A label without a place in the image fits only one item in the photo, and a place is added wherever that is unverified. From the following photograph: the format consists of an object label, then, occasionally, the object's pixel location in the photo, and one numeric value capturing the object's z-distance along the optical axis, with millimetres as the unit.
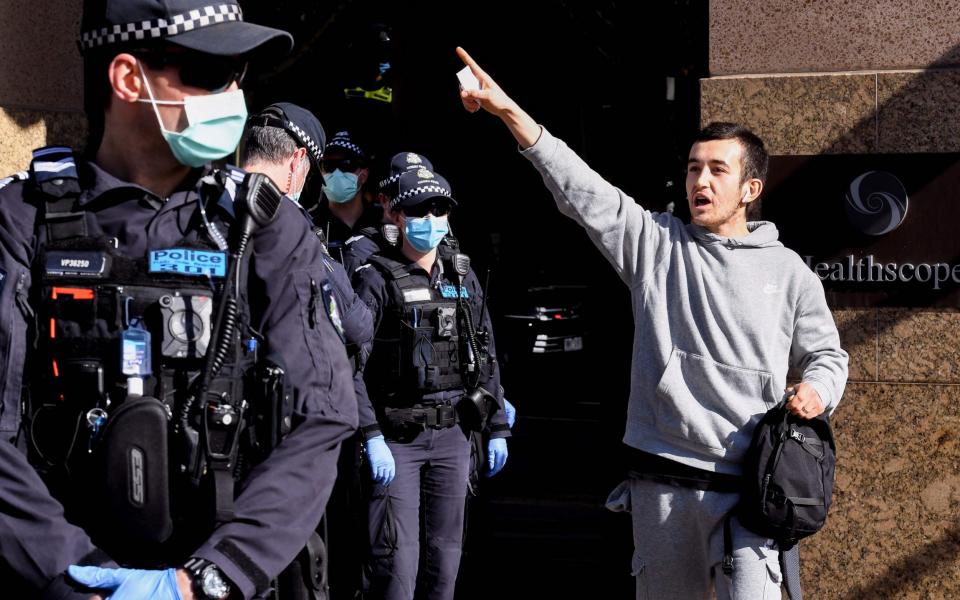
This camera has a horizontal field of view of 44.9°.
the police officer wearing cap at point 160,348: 2070
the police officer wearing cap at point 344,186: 6402
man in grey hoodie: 3645
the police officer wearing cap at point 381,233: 5453
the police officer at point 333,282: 4137
